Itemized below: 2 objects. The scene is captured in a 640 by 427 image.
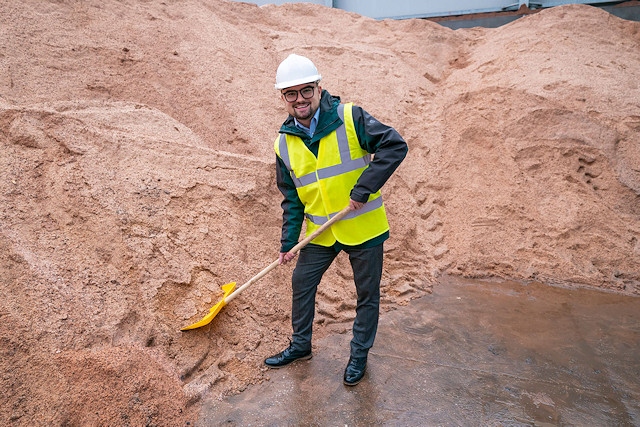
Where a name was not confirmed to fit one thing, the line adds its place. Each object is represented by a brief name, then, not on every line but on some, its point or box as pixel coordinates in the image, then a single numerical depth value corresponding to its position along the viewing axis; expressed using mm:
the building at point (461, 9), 7586
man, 2504
